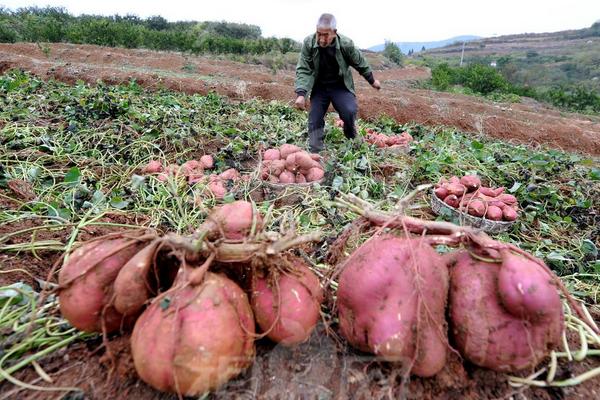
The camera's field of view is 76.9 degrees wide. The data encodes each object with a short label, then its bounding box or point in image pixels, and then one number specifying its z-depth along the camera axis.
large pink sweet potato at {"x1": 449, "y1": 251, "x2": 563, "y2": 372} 1.22
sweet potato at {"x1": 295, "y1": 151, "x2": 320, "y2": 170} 3.42
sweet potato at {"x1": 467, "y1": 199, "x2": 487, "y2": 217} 2.94
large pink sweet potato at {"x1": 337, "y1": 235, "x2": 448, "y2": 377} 1.24
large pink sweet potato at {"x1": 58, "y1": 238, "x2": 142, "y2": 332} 1.27
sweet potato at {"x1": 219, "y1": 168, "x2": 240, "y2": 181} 3.32
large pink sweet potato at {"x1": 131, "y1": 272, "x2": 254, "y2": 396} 1.10
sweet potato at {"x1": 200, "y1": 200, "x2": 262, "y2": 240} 1.37
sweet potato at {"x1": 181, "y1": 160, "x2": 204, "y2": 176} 3.33
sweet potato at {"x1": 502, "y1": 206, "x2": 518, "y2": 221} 2.95
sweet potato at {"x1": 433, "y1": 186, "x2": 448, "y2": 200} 3.20
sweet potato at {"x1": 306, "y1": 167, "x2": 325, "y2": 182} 3.43
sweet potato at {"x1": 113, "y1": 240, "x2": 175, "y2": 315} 1.23
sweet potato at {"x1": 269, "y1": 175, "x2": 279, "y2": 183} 3.33
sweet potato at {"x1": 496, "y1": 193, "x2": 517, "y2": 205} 3.10
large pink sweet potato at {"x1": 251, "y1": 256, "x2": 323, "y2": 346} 1.29
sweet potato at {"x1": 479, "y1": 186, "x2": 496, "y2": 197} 3.18
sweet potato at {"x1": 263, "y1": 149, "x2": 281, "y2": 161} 3.63
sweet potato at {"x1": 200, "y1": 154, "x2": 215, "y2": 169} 3.67
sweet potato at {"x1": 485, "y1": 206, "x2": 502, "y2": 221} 2.92
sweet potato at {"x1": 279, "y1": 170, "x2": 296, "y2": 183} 3.32
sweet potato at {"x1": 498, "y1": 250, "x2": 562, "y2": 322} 1.19
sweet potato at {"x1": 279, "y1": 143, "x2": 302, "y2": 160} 3.67
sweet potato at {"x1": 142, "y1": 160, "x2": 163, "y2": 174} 3.34
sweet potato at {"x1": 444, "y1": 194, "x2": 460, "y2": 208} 3.09
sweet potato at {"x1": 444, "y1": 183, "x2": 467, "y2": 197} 3.12
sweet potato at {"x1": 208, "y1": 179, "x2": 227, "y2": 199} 3.01
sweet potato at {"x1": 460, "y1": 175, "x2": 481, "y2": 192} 3.23
